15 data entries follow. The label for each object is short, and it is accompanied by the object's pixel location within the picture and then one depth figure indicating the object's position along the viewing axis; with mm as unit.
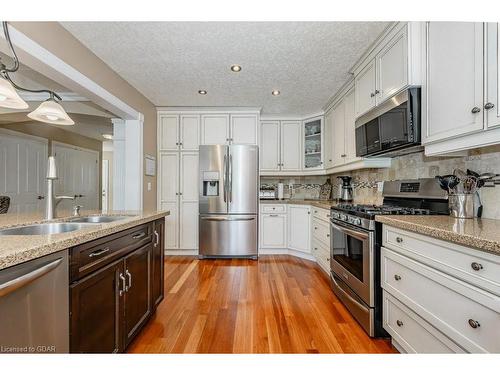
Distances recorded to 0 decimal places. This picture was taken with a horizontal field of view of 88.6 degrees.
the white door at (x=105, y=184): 7785
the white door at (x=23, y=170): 4195
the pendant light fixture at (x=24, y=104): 1399
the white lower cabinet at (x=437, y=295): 1007
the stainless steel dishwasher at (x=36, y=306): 775
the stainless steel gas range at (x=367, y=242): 1810
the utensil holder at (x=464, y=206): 1562
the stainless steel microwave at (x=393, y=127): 1801
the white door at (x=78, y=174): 5281
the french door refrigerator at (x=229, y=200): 3812
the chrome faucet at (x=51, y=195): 1671
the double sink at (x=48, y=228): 1355
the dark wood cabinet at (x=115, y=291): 1097
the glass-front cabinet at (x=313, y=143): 4156
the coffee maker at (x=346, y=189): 3607
